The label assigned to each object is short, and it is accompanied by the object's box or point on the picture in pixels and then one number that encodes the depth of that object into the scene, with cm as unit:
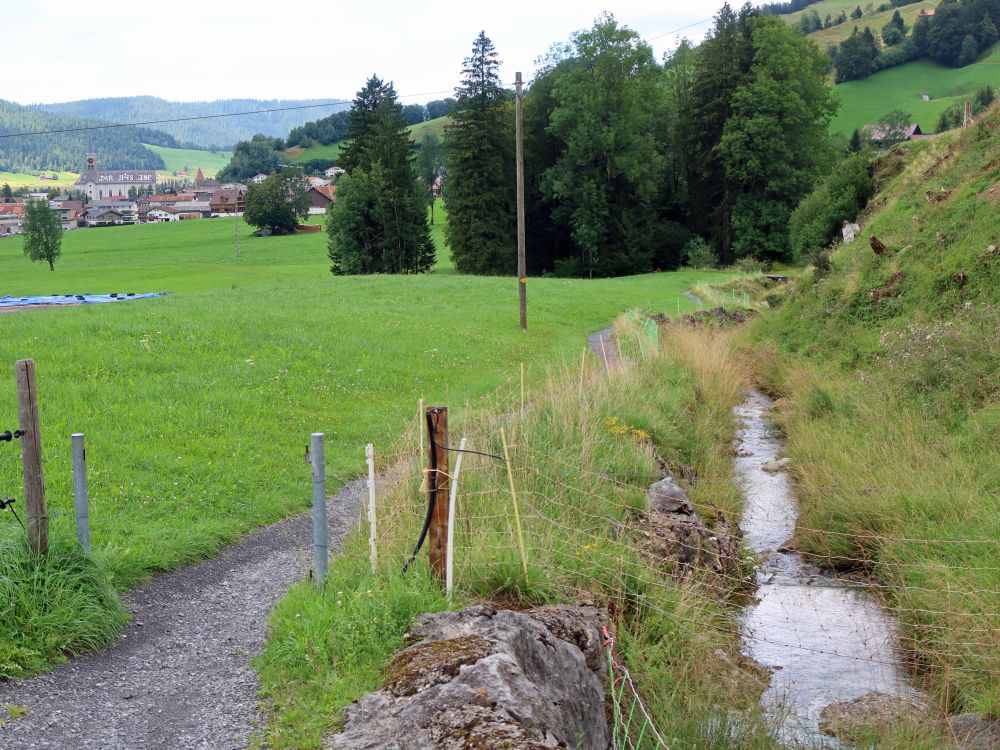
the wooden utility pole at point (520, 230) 2673
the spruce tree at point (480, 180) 6525
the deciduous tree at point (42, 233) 7994
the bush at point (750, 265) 6094
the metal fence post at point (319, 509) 693
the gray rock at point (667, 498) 1019
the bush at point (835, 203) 4284
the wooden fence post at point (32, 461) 669
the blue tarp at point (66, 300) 3909
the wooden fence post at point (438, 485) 672
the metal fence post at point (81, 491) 719
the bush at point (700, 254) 6636
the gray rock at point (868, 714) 664
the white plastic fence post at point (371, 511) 689
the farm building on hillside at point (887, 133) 10256
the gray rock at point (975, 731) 625
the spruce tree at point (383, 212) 6494
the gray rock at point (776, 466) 1456
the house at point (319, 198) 15300
